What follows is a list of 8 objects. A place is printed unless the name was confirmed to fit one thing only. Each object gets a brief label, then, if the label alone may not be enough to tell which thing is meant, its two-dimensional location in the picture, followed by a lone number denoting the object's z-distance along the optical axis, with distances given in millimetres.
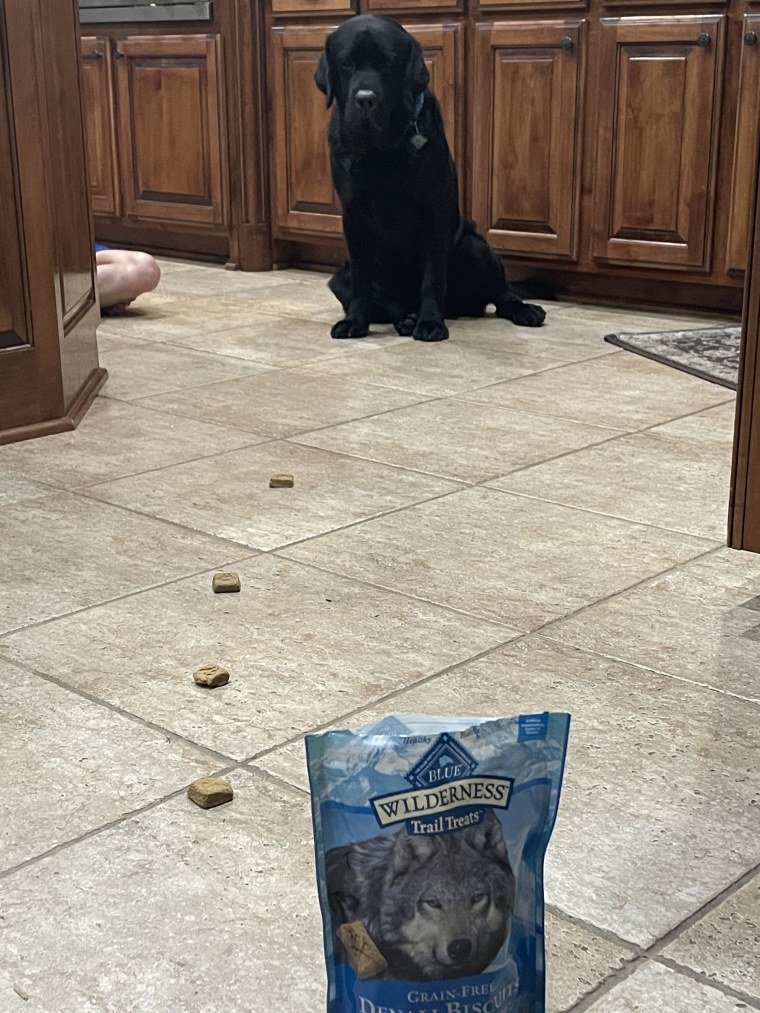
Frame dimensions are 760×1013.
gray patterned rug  3114
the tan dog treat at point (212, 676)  1469
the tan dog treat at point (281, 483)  2246
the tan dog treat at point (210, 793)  1220
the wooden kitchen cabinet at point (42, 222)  2434
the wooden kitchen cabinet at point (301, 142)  4387
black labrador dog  3299
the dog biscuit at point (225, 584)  1755
